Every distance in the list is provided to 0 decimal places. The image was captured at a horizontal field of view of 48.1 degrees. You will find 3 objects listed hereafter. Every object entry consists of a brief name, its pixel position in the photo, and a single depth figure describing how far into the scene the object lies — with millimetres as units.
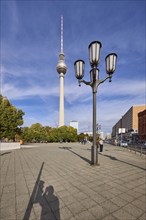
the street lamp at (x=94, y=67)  7972
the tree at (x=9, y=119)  26188
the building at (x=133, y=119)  104188
